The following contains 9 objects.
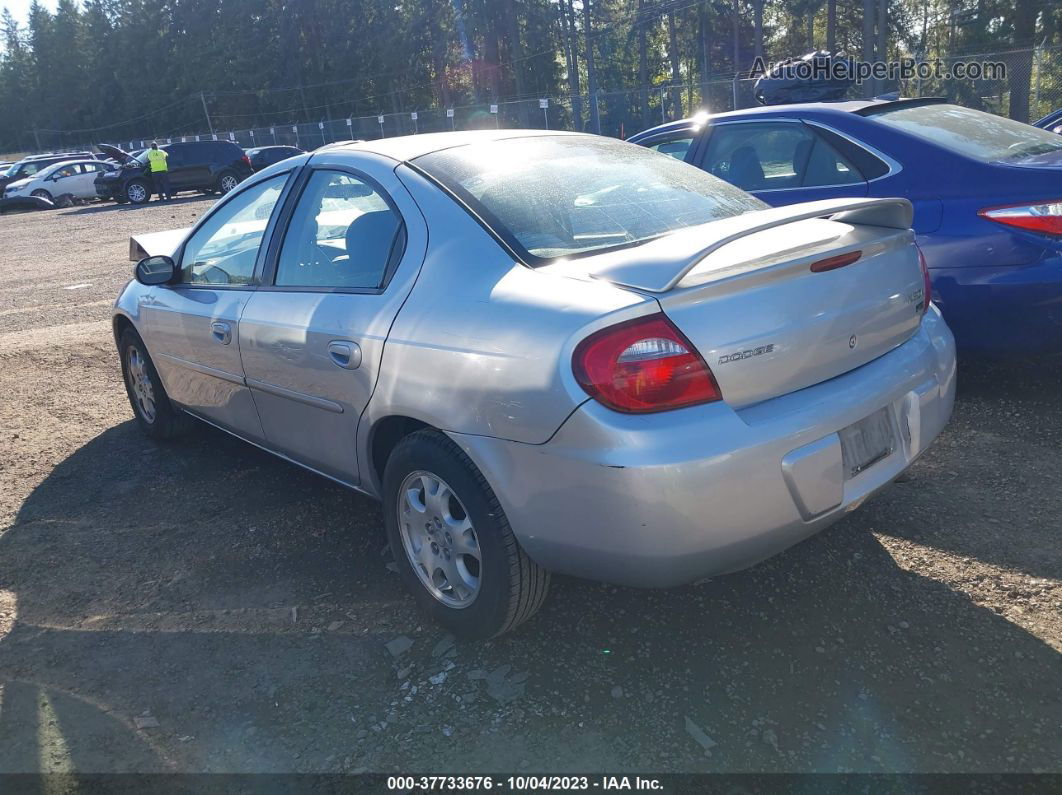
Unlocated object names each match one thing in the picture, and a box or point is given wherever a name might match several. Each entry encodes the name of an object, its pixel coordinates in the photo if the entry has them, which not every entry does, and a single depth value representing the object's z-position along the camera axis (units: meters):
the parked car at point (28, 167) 33.50
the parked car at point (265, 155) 29.53
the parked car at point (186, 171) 26.89
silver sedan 2.29
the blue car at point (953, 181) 4.18
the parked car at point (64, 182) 29.22
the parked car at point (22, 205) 29.11
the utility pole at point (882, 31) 22.23
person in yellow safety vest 26.28
